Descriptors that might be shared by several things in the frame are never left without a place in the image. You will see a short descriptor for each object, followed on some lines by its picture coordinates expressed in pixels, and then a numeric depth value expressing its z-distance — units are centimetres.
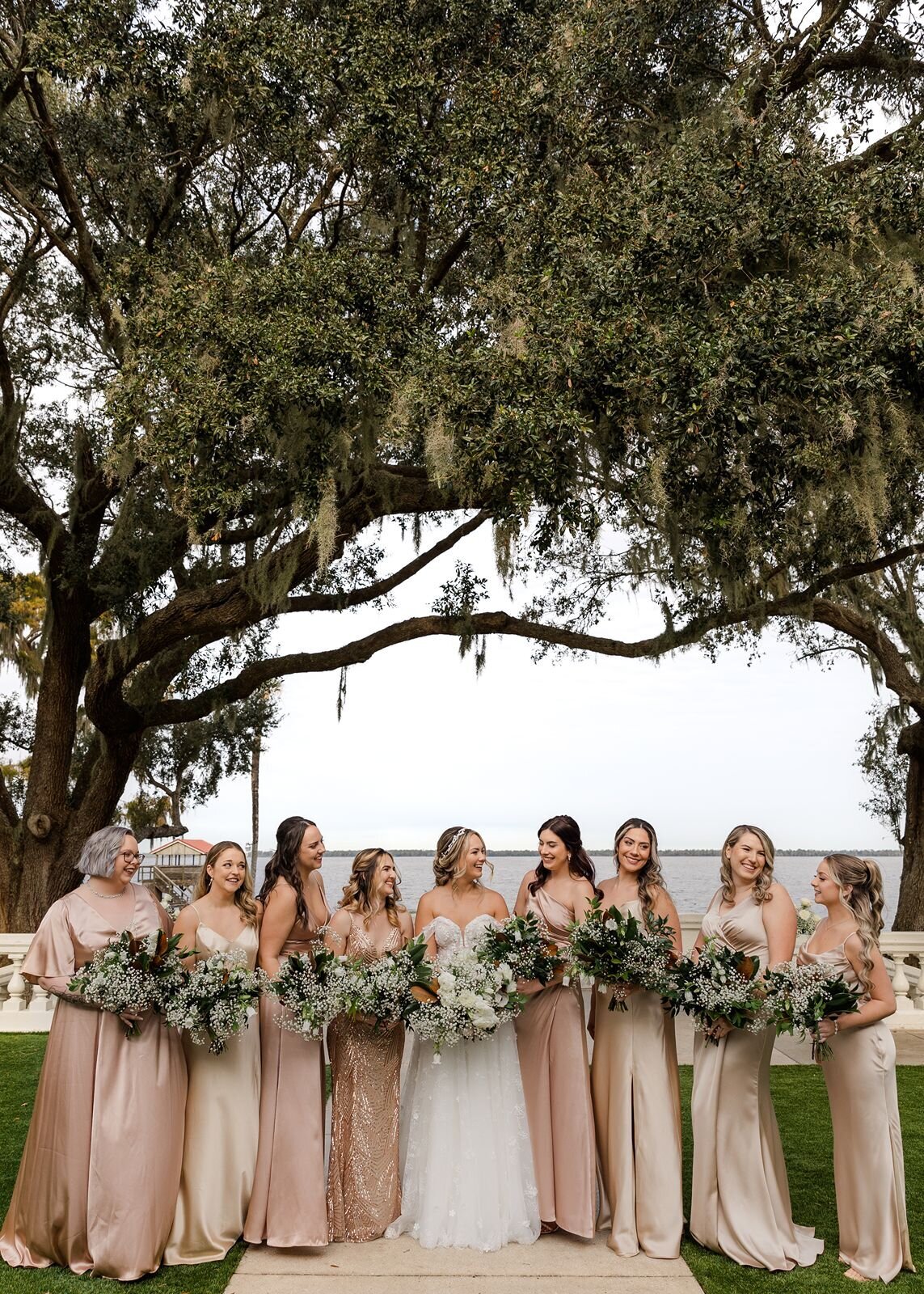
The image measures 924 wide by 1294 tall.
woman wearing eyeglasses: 433
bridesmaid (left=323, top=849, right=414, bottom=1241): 471
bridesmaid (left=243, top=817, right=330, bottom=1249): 455
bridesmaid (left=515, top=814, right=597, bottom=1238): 470
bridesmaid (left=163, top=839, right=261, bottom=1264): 454
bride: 457
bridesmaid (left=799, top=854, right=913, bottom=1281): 439
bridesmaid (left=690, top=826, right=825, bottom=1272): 453
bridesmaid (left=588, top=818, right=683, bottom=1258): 459
